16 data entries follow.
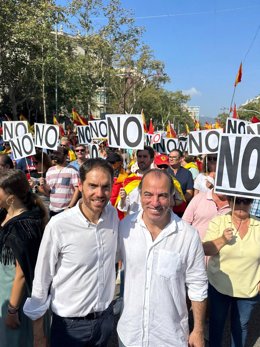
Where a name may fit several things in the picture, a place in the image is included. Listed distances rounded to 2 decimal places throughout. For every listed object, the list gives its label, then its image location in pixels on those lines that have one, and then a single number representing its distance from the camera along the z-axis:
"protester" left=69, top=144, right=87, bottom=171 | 6.59
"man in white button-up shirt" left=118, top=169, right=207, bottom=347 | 2.06
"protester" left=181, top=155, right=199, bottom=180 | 7.13
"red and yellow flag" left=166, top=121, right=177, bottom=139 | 11.15
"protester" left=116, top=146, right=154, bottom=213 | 4.30
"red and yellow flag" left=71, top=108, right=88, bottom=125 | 10.54
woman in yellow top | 2.91
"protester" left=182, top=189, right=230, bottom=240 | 3.83
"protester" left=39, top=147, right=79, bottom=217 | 5.43
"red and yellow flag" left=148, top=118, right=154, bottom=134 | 12.41
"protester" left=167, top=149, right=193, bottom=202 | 5.61
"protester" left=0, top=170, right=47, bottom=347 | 2.35
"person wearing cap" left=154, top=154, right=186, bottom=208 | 4.67
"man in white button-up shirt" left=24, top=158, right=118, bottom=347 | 2.10
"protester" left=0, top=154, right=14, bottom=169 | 4.98
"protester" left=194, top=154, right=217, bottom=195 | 4.69
